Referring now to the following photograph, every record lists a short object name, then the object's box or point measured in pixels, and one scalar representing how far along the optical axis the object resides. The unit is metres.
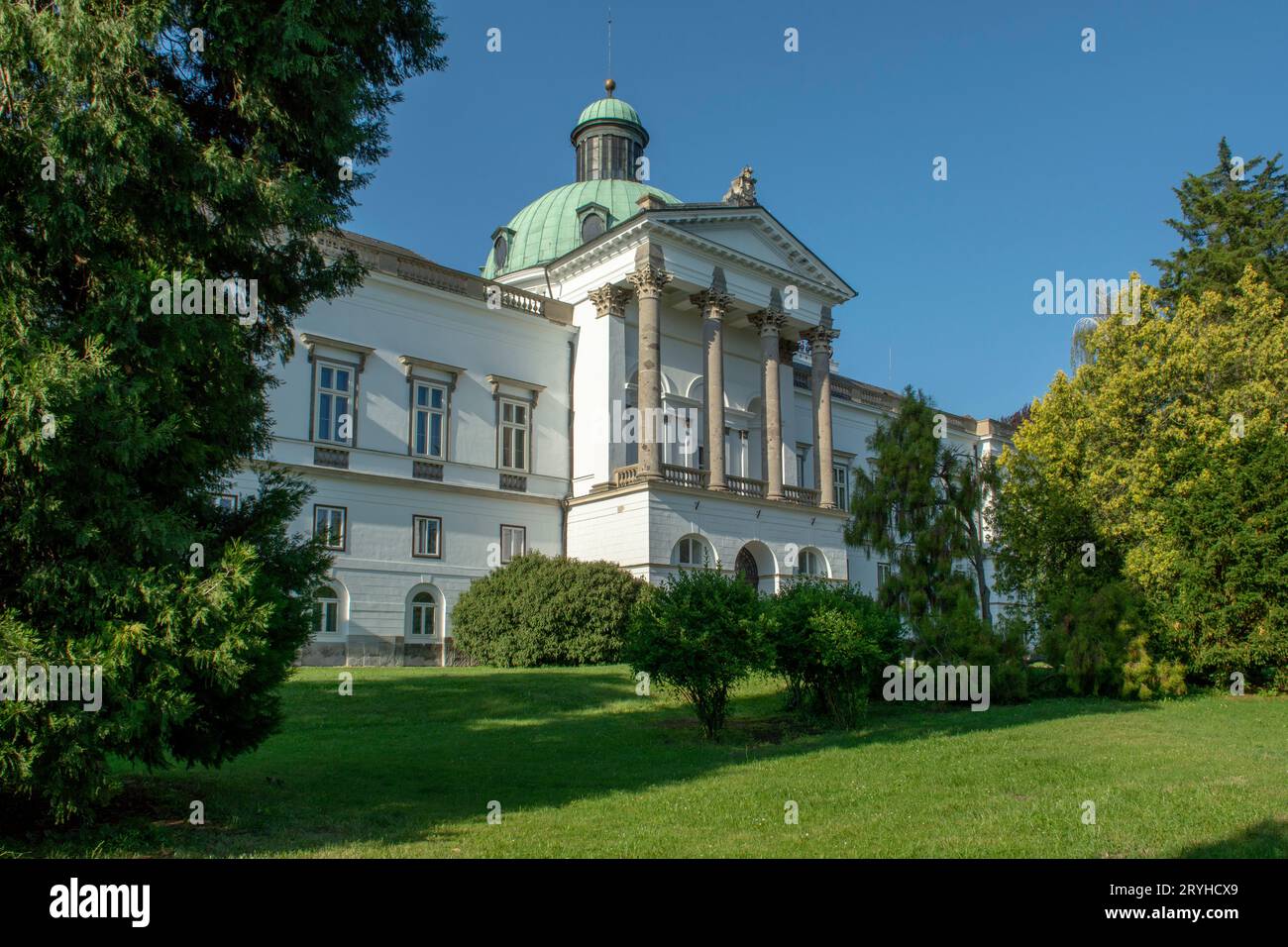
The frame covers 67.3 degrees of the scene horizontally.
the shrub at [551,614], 26.77
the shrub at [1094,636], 21.11
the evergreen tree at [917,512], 21.31
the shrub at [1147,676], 20.92
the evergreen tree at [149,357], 7.57
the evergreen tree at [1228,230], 30.62
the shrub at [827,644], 15.09
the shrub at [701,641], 14.03
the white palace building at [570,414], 29.36
